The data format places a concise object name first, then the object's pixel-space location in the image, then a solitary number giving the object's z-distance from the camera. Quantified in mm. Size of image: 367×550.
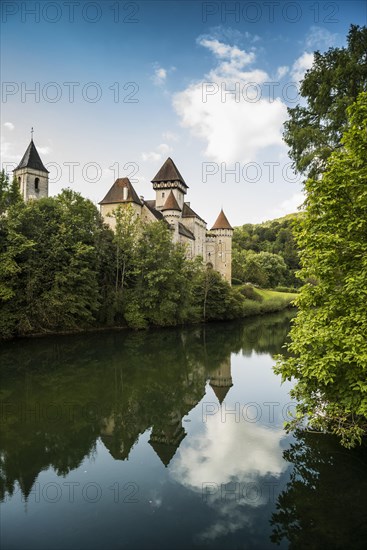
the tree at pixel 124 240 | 29516
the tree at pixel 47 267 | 21719
